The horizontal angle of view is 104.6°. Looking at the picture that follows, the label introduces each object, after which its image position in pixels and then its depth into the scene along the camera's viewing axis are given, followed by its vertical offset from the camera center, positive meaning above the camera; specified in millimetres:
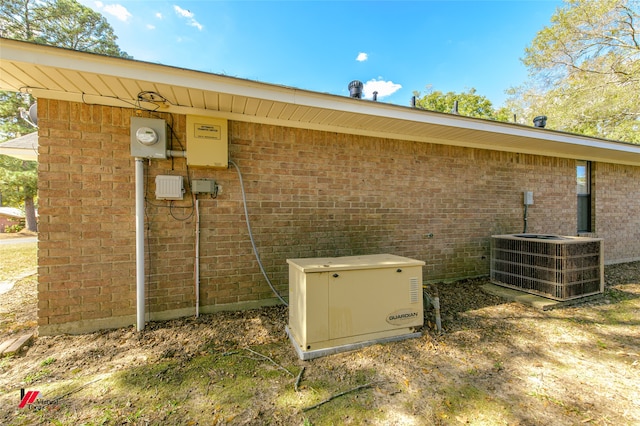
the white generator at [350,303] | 2252 -872
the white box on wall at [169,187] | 2883 +317
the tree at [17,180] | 10078 +1456
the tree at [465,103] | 19422 +8703
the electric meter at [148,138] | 2775 +868
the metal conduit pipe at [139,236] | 2785 -246
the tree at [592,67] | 8844 +5598
